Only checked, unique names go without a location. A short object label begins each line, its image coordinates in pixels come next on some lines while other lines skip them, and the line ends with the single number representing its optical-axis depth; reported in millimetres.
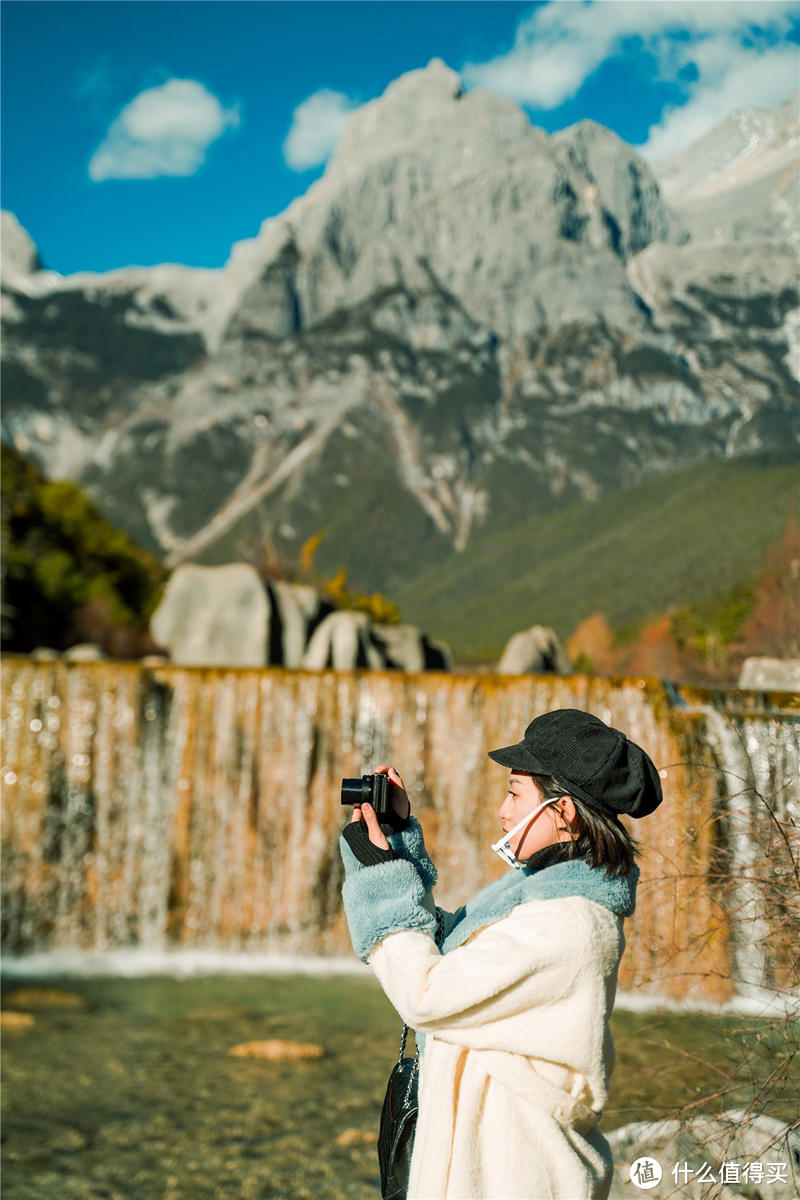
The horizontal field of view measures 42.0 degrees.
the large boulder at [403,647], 17266
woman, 1645
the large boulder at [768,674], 11802
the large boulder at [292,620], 16250
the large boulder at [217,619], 16047
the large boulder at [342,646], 15289
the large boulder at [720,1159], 3111
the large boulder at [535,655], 16094
